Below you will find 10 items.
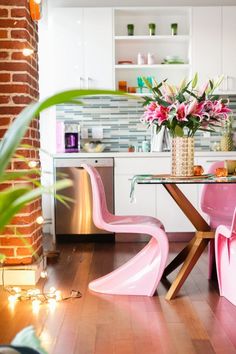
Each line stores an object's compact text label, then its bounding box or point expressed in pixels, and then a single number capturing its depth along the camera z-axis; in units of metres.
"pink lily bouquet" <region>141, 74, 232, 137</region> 3.03
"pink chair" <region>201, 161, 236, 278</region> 3.61
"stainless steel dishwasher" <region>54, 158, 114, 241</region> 5.09
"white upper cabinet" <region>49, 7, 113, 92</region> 5.28
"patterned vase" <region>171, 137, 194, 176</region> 3.15
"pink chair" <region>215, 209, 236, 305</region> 2.93
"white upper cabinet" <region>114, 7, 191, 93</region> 5.45
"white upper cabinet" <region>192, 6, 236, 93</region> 5.30
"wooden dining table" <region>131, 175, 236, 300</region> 2.96
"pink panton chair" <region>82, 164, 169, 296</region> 3.09
